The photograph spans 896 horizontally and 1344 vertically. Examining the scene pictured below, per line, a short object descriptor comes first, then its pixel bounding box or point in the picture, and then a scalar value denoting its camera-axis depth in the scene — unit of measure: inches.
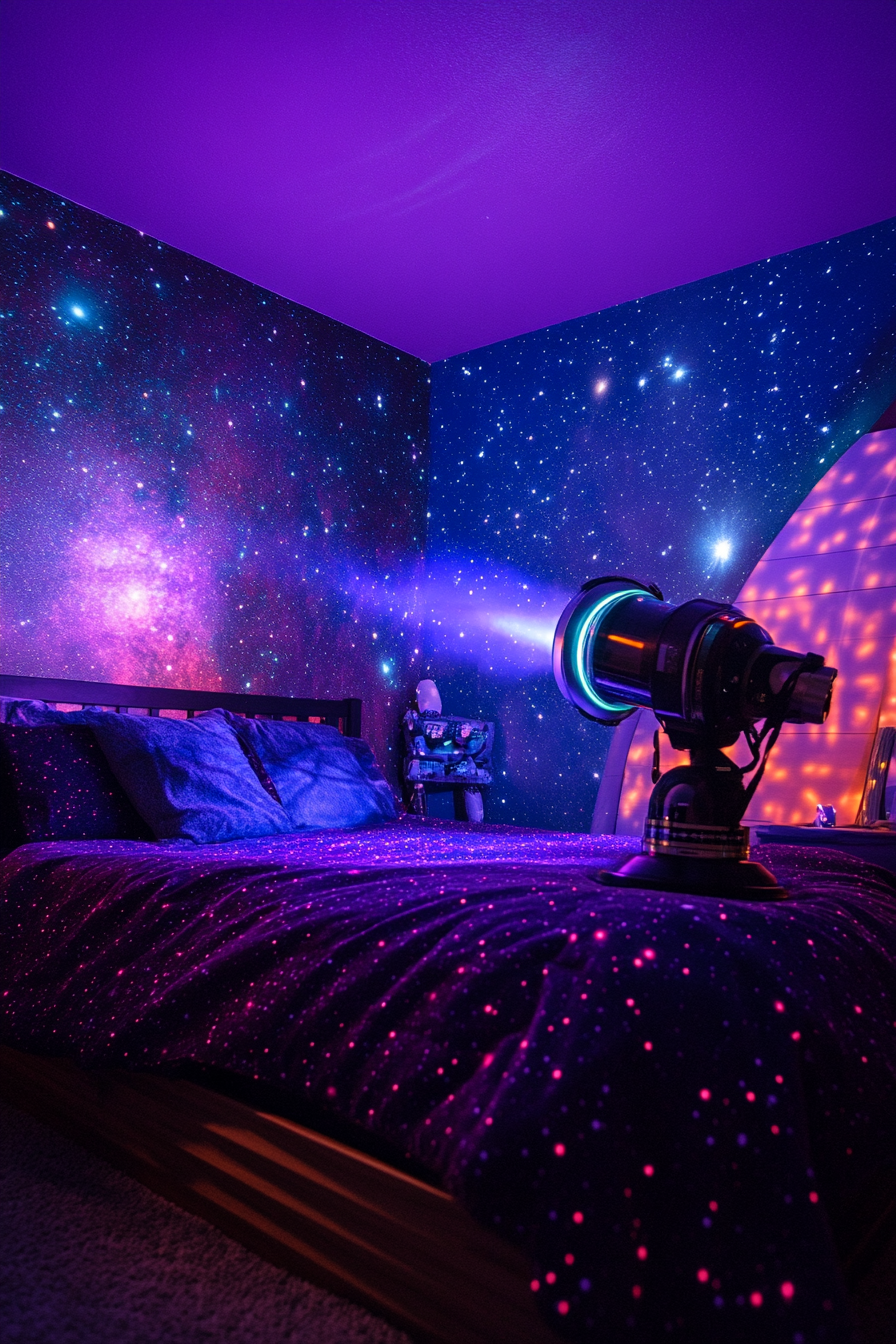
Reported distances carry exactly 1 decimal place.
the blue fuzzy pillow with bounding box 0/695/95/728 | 89.4
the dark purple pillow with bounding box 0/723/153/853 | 80.1
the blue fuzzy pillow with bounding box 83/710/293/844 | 83.2
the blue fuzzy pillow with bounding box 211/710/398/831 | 98.4
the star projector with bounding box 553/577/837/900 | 46.6
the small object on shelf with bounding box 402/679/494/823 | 142.3
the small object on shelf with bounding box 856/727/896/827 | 101.6
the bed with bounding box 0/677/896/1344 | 29.9
